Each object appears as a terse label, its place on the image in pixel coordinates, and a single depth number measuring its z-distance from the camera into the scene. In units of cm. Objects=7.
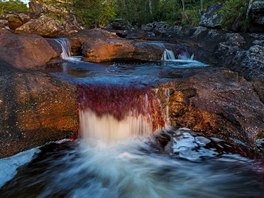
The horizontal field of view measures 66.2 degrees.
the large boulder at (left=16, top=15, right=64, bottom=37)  914
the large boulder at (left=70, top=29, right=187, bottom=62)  736
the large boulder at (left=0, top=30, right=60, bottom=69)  580
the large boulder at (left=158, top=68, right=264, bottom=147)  404
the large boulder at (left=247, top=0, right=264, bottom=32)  863
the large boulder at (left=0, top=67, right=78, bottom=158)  356
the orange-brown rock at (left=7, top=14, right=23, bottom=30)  1009
